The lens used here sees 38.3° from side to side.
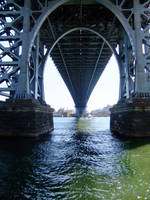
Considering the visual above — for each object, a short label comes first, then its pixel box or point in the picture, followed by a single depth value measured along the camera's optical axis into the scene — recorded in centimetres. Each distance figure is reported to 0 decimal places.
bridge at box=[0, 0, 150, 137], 1878
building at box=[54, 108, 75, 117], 18180
